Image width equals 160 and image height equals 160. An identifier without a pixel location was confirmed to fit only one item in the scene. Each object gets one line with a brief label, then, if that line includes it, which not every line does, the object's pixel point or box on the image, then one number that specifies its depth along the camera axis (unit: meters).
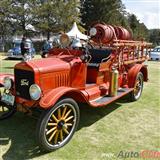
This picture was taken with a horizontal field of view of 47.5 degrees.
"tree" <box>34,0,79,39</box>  22.74
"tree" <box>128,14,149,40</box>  40.81
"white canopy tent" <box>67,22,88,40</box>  14.39
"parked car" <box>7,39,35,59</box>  13.57
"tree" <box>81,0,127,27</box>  31.31
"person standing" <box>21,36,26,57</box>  9.32
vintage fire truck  2.89
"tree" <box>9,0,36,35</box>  22.02
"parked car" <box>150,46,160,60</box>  16.23
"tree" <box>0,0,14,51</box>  21.55
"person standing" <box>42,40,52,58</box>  9.31
